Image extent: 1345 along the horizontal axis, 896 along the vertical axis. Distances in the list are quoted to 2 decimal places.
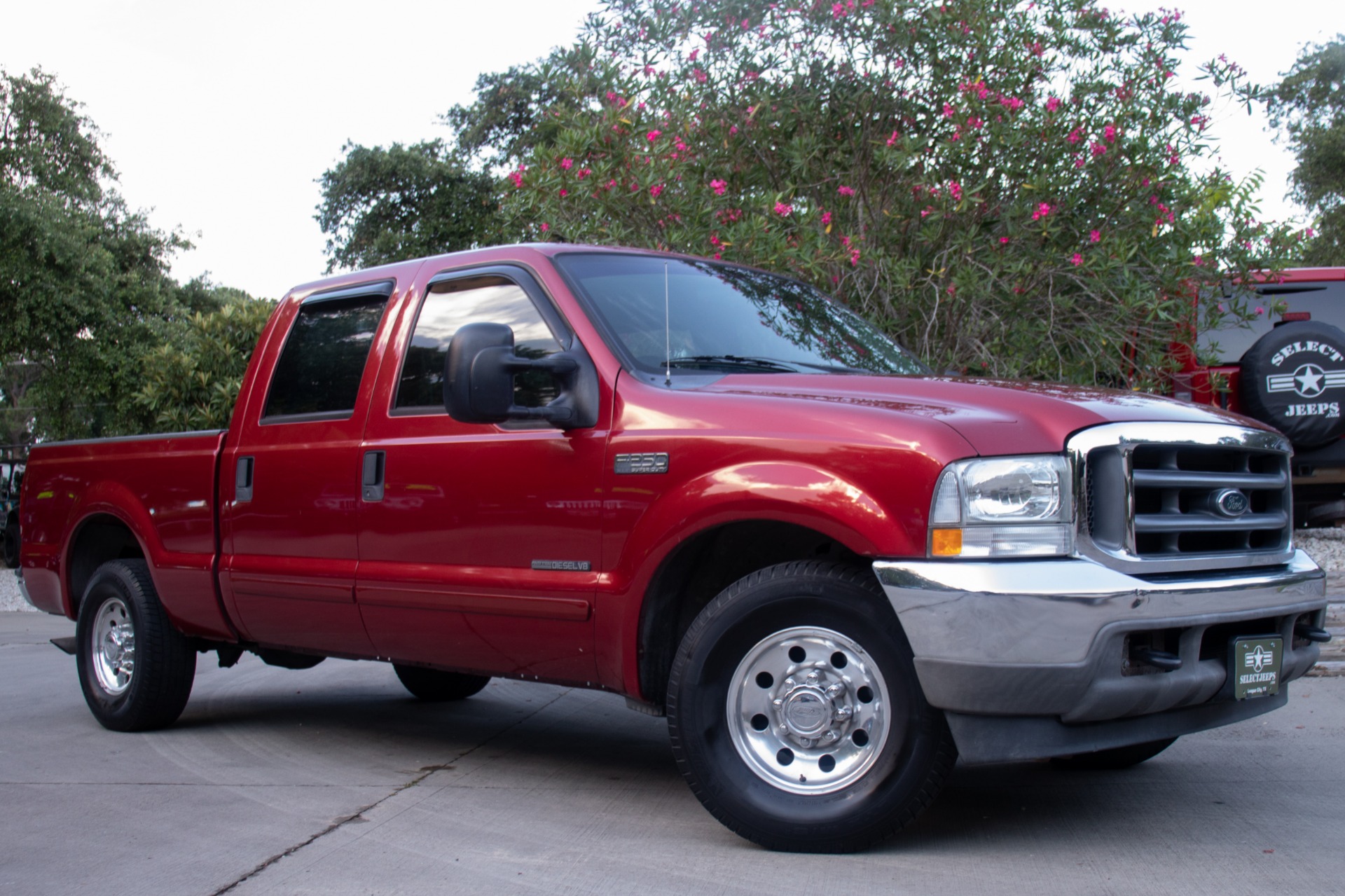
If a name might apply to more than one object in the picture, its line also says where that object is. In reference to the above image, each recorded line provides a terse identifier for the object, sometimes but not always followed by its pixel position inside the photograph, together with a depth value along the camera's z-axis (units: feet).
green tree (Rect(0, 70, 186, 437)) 60.90
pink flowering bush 26.53
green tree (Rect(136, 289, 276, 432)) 48.62
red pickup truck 11.81
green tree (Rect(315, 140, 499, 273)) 102.27
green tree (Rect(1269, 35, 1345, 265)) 77.25
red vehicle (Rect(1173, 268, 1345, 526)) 34.58
